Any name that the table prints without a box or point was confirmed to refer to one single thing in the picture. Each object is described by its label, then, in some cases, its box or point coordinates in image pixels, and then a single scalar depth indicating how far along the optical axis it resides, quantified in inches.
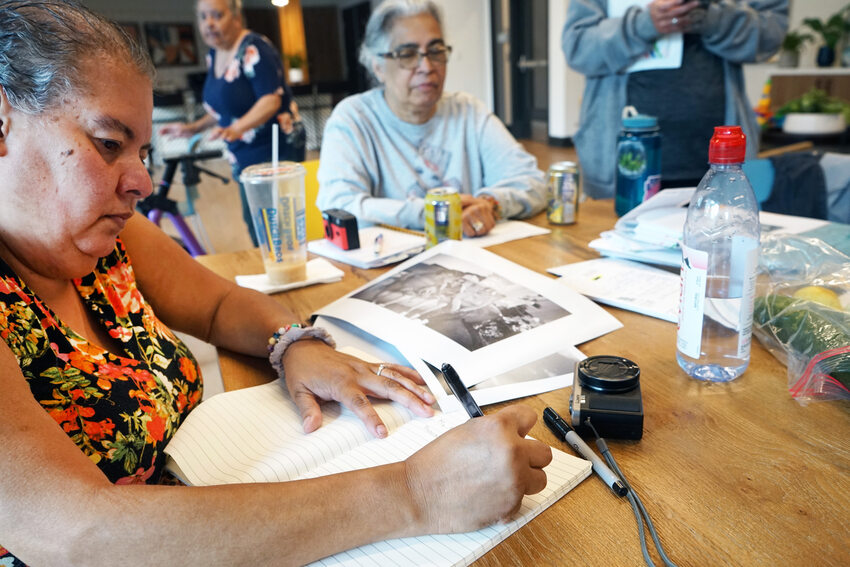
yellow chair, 72.9
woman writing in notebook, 18.7
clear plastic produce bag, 26.0
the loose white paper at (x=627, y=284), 37.0
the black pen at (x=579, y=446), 21.3
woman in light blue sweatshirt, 65.6
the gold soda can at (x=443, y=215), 49.4
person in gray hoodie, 65.5
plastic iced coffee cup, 43.6
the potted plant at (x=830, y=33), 165.9
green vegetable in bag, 26.3
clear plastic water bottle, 26.9
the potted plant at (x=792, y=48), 167.6
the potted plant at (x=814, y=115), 98.0
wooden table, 18.8
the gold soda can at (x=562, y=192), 56.4
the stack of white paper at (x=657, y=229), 43.6
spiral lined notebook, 19.7
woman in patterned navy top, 104.7
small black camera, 24.4
